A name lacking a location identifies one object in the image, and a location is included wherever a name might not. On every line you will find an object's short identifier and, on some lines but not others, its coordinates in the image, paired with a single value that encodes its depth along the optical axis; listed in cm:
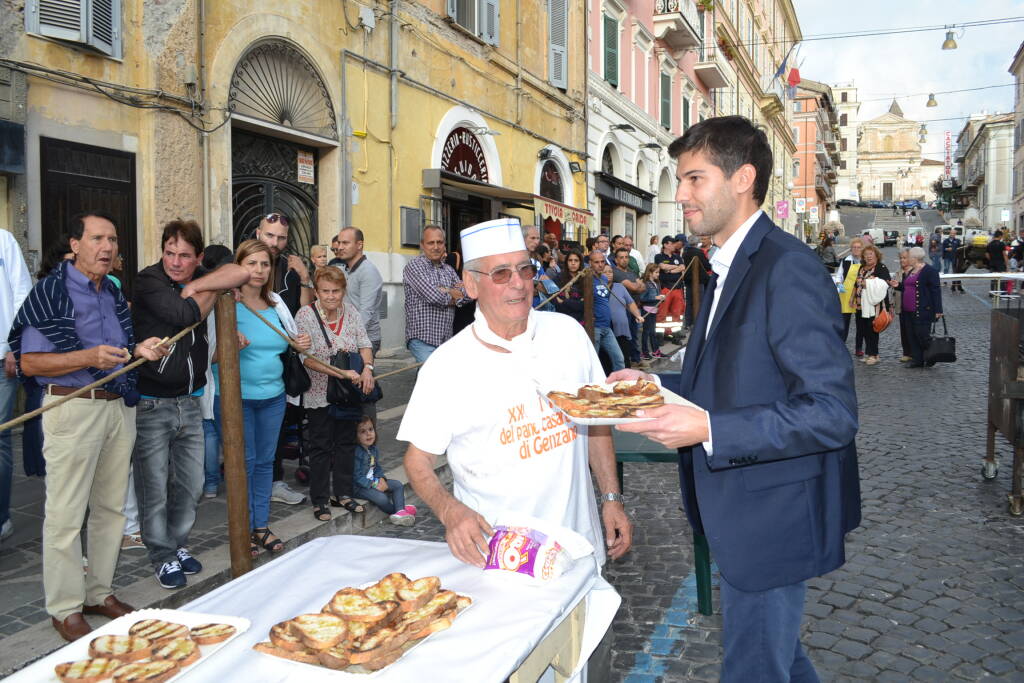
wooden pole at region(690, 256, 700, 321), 1548
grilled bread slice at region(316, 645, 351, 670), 167
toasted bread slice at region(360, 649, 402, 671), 166
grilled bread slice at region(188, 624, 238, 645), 179
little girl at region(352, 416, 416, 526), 584
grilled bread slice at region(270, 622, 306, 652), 175
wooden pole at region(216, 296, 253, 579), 444
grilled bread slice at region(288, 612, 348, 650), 175
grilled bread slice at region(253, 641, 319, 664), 171
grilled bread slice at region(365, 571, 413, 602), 198
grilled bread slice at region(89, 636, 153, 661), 174
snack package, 208
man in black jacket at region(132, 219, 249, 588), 436
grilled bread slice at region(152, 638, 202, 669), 170
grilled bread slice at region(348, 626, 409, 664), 167
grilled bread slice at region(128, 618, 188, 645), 181
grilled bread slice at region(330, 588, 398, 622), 186
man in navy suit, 205
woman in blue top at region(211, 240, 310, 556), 516
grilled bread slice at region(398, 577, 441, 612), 191
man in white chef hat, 265
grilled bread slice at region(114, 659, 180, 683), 162
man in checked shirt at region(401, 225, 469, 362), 759
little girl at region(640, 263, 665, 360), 1364
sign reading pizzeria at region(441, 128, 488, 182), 1545
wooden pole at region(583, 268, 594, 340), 982
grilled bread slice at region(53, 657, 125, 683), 165
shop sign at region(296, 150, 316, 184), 1180
